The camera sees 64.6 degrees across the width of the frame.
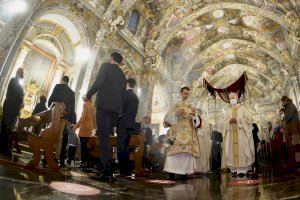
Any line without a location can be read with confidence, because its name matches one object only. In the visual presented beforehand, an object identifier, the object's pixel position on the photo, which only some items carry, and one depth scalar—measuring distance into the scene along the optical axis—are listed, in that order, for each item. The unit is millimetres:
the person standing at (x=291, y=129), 6017
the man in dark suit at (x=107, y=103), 3223
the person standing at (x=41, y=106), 6281
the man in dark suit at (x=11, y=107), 4895
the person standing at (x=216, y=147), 10466
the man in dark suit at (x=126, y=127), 4203
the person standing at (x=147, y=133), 8117
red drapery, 7583
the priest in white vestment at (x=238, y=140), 5422
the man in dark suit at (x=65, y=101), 4656
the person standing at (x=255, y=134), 7086
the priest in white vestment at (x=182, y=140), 4750
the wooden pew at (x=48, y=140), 3111
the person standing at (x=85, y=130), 4926
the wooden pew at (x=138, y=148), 4610
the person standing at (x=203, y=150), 6921
